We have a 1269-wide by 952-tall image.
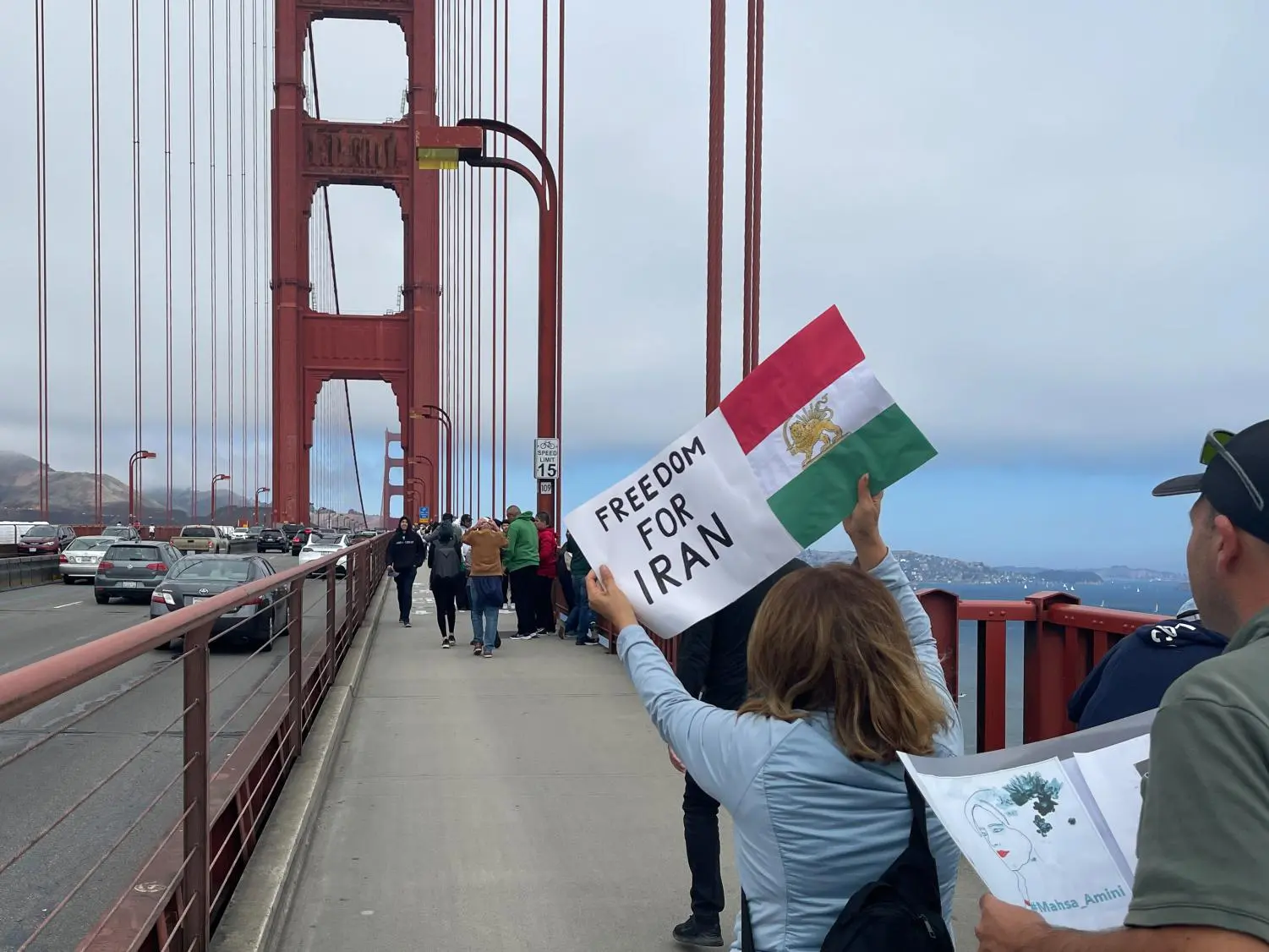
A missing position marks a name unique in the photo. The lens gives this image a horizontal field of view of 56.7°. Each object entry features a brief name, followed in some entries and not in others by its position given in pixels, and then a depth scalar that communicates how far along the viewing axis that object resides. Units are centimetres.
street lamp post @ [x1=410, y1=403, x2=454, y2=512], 4638
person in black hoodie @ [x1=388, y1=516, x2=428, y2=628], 1714
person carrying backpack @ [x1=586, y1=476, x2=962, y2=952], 181
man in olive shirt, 105
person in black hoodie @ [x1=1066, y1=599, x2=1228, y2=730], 226
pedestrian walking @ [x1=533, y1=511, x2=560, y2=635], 1401
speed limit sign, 1405
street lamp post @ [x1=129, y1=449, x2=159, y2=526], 5759
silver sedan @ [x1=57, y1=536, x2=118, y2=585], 3036
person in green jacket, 1316
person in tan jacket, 1185
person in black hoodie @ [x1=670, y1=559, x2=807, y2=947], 383
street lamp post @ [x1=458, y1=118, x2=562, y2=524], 1365
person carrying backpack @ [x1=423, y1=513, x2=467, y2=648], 1302
